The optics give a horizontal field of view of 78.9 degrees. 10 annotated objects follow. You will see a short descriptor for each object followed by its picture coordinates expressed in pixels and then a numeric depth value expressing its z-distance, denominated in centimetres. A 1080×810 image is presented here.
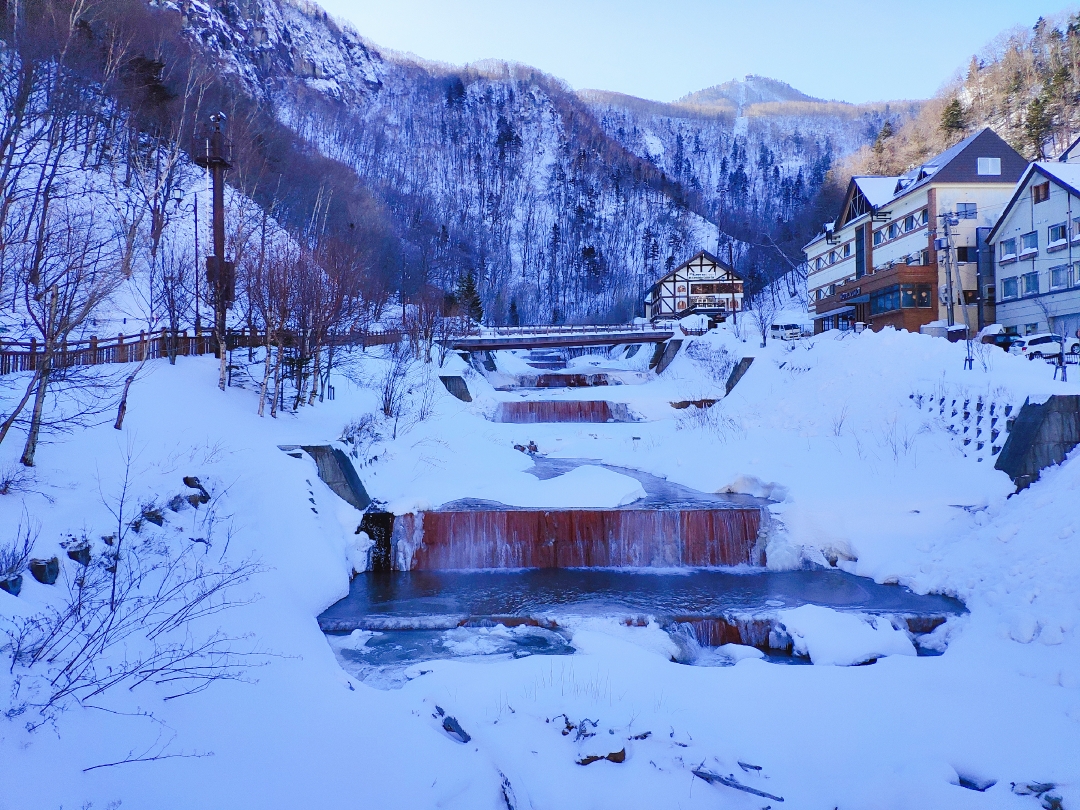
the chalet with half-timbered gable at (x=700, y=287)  7150
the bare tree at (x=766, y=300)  7562
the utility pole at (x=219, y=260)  1798
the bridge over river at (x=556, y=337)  4219
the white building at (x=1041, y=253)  3291
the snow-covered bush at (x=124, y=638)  474
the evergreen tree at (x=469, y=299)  5375
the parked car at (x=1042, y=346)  2589
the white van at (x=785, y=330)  4658
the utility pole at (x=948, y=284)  3215
